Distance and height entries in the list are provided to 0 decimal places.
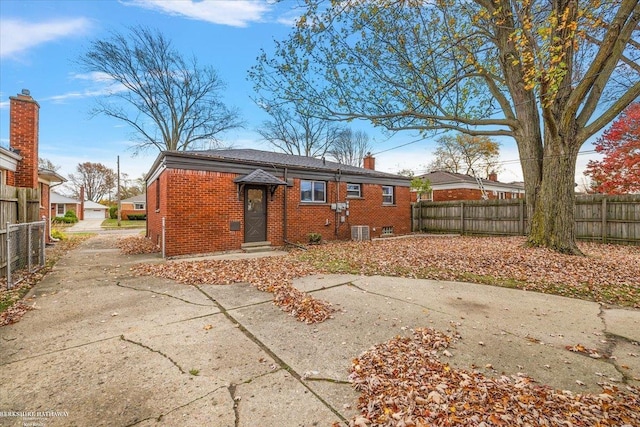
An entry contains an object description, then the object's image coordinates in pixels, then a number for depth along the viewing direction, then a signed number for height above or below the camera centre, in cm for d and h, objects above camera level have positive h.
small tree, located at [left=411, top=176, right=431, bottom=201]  2108 +197
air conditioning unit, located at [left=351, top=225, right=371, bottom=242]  1269 -91
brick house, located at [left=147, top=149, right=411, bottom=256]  884 +45
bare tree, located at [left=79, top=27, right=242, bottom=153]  1847 +882
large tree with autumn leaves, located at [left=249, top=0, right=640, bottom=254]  718 +380
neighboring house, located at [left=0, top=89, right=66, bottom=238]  949 +242
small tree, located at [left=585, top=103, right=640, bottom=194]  1498 +324
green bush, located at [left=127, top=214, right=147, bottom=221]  3609 -70
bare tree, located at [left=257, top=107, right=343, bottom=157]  2859 +799
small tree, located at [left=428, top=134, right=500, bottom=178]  2619 +577
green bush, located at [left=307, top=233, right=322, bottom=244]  1155 -100
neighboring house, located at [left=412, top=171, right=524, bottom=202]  2331 +222
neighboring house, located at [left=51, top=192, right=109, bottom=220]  3597 +50
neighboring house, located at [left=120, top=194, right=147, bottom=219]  3678 +74
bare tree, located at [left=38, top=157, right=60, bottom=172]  3953 +660
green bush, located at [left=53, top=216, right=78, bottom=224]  3062 -96
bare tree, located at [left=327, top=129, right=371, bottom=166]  3400 +785
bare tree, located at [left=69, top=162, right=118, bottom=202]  4725 +536
